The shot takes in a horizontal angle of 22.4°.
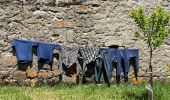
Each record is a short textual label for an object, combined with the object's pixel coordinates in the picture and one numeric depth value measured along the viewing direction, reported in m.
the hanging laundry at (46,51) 8.86
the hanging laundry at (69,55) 9.06
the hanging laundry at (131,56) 9.41
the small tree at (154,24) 7.38
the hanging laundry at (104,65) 9.23
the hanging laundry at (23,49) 8.73
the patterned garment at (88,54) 9.15
